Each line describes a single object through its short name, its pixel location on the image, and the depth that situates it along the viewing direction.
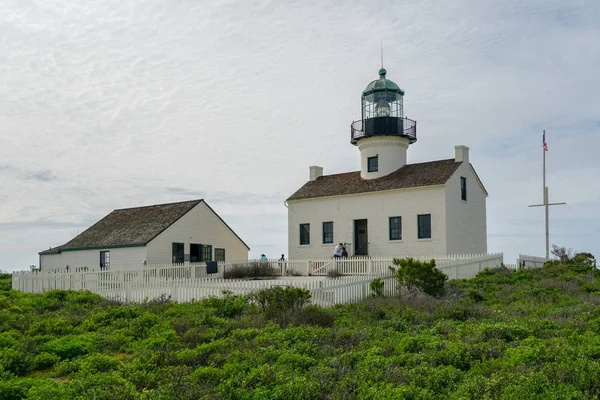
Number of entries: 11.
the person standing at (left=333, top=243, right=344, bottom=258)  28.05
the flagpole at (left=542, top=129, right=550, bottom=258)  30.19
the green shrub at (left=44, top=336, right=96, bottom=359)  8.96
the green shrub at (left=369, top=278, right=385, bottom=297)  15.70
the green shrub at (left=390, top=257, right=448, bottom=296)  16.05
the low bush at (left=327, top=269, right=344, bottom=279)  23.98
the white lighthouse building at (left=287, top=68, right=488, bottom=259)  26.95
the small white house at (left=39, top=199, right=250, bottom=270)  29.45
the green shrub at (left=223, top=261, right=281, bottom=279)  26.62
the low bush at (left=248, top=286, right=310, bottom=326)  11.80
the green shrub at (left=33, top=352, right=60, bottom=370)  8.51
